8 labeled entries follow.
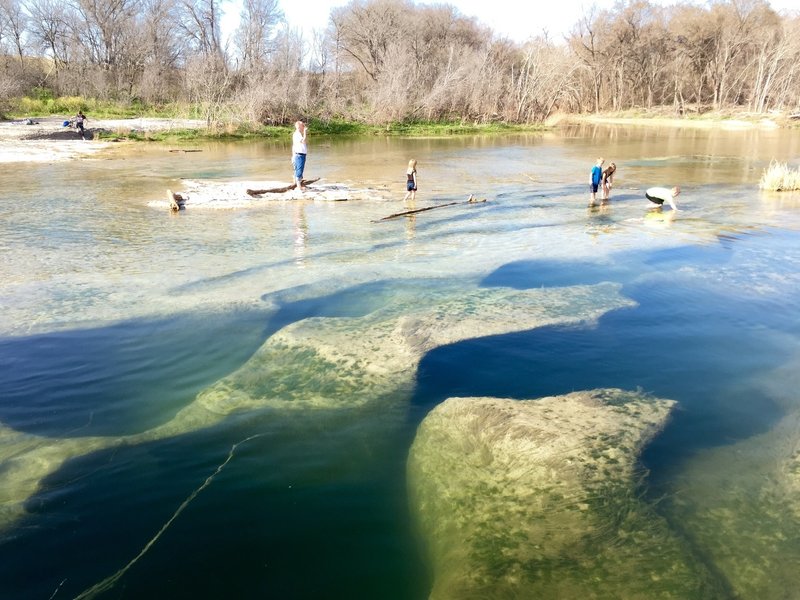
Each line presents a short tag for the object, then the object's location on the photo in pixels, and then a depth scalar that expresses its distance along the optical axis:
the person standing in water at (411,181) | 15.08
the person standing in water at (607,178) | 16.00
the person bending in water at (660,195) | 14.60
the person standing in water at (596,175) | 15.14
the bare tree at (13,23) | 51.81
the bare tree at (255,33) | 50.62
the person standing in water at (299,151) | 14.95
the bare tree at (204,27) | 53.19
